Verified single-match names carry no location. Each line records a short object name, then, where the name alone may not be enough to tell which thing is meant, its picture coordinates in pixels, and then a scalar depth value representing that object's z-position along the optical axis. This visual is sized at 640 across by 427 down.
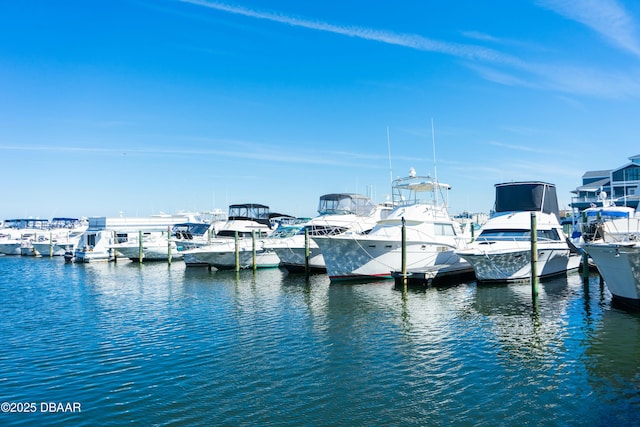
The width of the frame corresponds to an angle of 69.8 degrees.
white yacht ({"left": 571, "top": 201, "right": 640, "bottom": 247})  17.97
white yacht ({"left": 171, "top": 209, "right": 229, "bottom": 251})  44.41
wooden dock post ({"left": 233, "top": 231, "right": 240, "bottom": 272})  33.91
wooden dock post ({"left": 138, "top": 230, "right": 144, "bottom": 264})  43.96
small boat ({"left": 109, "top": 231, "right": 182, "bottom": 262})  44.62
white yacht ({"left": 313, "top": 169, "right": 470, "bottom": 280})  26.55
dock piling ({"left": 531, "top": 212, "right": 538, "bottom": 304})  19.66
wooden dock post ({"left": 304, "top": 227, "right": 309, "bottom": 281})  29.72
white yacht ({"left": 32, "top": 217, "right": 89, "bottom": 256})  58.88
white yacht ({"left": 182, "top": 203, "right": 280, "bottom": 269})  35.72
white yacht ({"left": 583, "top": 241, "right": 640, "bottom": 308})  16.09
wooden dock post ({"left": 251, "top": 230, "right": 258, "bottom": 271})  34.09
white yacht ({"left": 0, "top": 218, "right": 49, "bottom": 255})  64.50
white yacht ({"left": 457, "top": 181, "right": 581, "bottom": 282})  23.81
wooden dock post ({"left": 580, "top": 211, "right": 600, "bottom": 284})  23.09
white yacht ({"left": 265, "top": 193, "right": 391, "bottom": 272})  32.34
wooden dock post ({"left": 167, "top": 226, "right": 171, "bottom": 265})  41.63
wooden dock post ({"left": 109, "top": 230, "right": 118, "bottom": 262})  46.95
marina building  64.25
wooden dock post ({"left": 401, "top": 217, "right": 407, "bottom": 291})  24.64
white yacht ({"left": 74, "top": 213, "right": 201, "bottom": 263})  46.41
